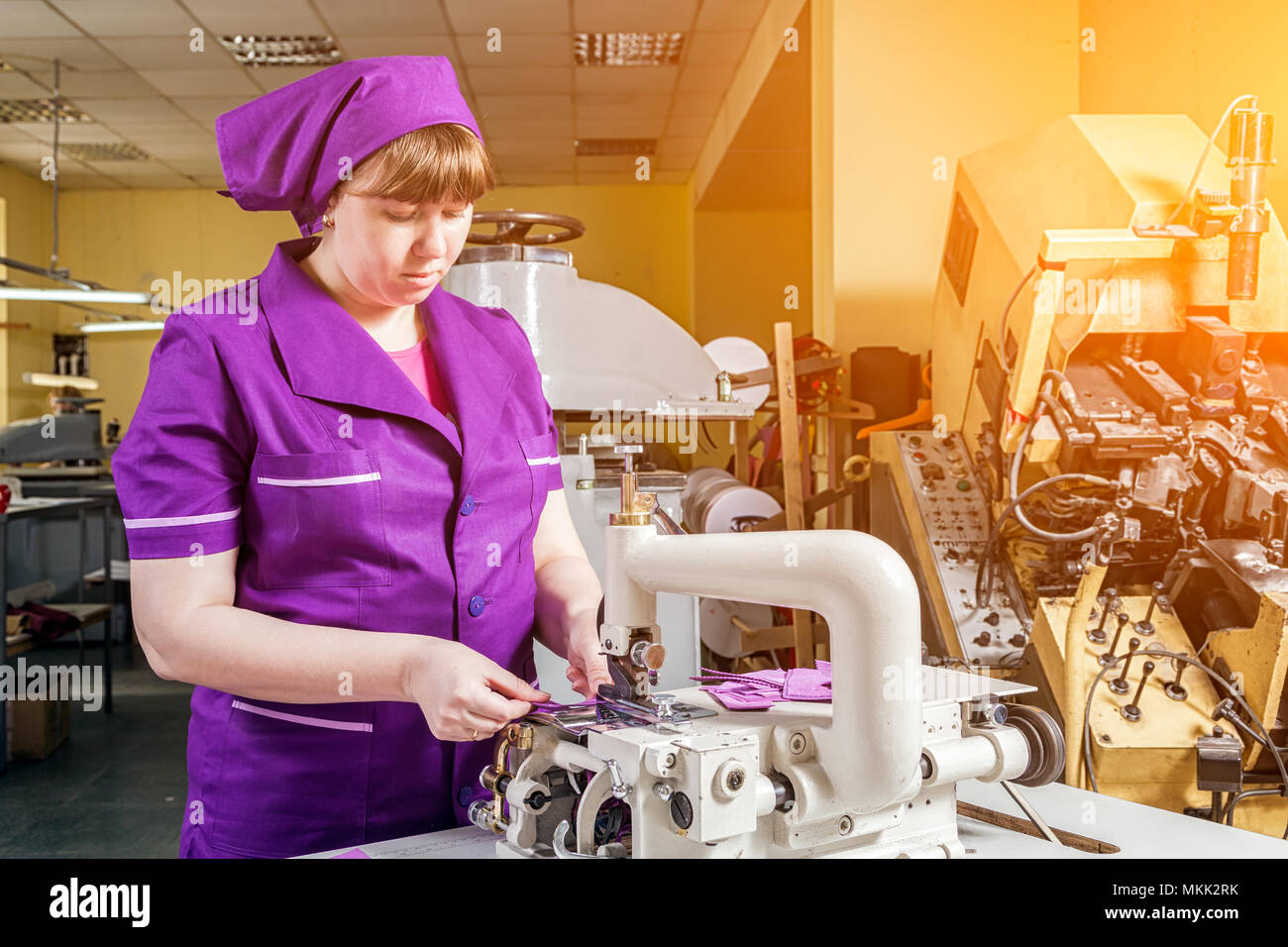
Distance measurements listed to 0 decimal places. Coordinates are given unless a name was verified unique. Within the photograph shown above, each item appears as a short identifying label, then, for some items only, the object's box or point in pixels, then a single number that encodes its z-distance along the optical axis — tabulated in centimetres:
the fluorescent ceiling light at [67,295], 520
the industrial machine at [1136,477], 168
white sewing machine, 72
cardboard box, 368
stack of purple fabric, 90
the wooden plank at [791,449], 308
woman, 92
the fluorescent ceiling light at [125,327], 705
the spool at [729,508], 338
